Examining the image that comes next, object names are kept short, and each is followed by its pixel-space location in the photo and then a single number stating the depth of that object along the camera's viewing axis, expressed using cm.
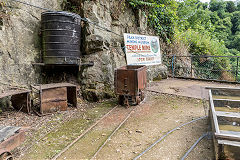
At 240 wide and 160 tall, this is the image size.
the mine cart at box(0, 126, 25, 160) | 276
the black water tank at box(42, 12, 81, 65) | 599
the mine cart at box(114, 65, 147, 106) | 622
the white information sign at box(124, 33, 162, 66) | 903
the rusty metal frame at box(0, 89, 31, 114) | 525
